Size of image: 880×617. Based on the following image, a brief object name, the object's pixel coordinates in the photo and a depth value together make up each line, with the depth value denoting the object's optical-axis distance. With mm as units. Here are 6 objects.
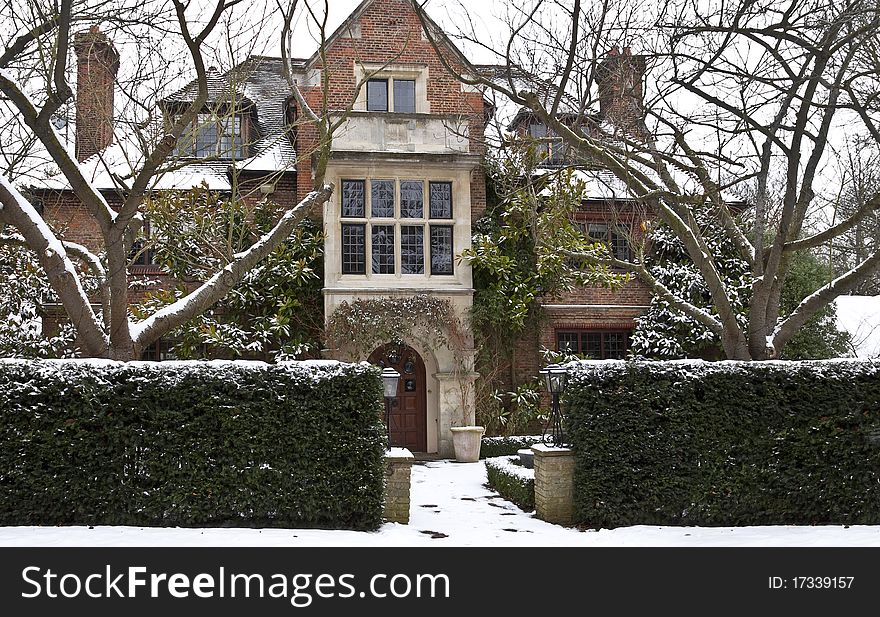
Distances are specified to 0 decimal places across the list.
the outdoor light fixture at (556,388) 9336
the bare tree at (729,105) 9297
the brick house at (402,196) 16000
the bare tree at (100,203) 8227
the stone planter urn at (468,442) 15250
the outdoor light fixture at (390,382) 8967
